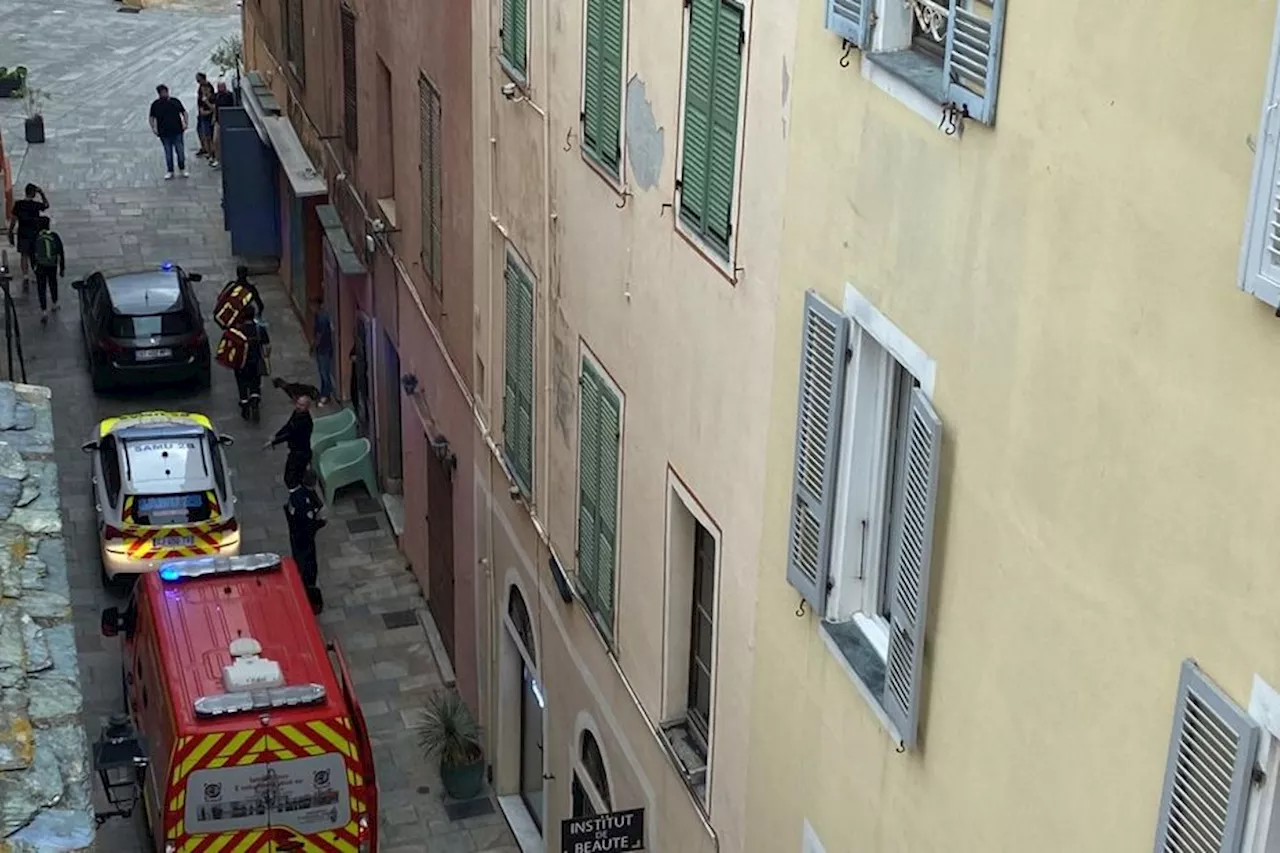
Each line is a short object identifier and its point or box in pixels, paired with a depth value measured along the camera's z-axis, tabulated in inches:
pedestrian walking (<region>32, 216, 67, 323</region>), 1146.0
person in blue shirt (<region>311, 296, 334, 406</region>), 1064.2
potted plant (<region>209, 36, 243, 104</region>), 1598.2
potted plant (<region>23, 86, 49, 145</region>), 1512.1
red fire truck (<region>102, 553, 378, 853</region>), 571.8
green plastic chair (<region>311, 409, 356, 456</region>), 992.9
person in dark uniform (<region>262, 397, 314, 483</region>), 918.4
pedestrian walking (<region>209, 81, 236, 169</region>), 1454.2
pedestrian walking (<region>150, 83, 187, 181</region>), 1403.8
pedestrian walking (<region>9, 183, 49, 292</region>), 1189.1
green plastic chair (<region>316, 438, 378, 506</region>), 962.1
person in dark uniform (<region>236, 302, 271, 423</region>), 1032.8
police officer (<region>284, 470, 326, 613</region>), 842.8
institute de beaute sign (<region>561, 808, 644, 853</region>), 486.0
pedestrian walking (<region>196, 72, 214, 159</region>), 1473.9
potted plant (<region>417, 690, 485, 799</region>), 708.0
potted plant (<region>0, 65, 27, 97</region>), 1659.7
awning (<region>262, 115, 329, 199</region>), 1022.4
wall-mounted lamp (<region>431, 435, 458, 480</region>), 749.3
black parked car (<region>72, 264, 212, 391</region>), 1040.2
